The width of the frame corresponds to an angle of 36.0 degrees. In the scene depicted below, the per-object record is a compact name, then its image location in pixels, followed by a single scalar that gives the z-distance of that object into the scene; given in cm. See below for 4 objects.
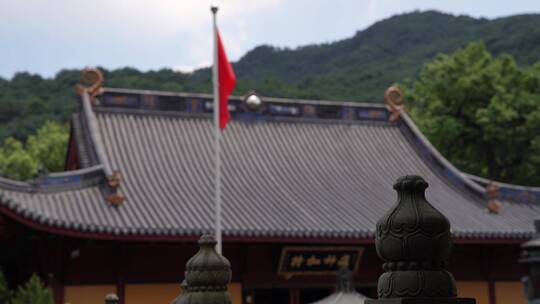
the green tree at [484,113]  2970
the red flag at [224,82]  1641
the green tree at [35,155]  4303
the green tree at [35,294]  1435
